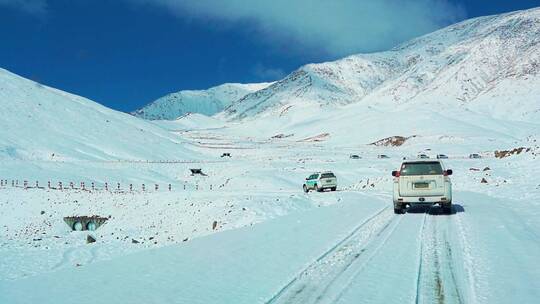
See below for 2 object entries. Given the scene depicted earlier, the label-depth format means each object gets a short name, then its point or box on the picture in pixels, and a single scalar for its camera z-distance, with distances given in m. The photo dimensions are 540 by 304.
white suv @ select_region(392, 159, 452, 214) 16.80
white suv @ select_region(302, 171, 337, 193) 36.56
